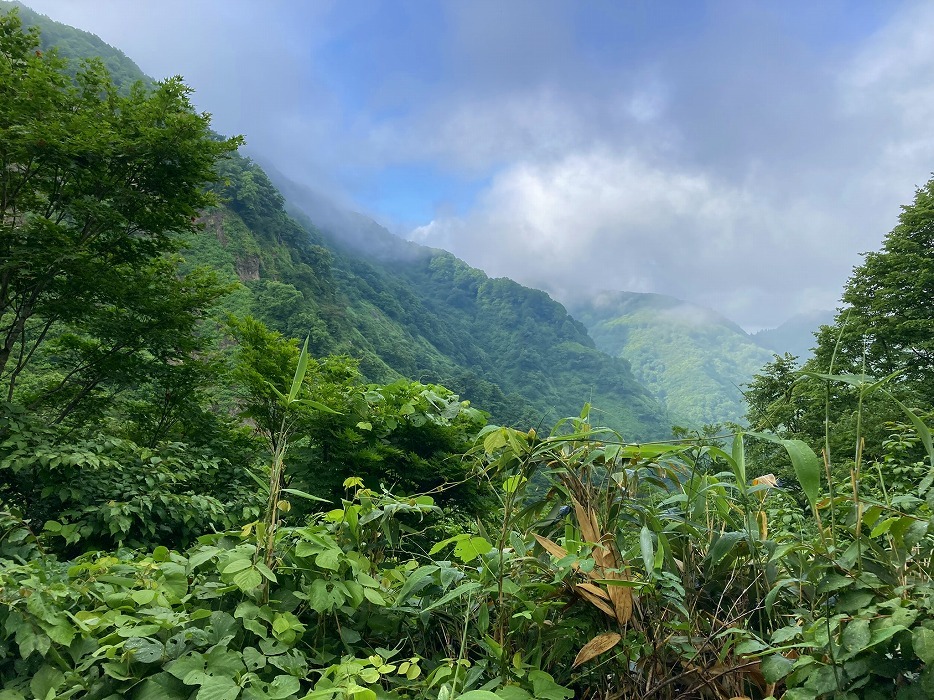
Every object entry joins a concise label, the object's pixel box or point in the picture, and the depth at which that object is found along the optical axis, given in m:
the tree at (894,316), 12.56
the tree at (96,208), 5.52
